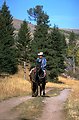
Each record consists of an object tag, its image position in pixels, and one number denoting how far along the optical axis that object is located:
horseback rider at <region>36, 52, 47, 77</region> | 19.75
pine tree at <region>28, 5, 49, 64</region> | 64.75
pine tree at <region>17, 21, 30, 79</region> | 75.75
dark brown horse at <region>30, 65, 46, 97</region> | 19.69
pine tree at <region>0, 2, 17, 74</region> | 57.09
